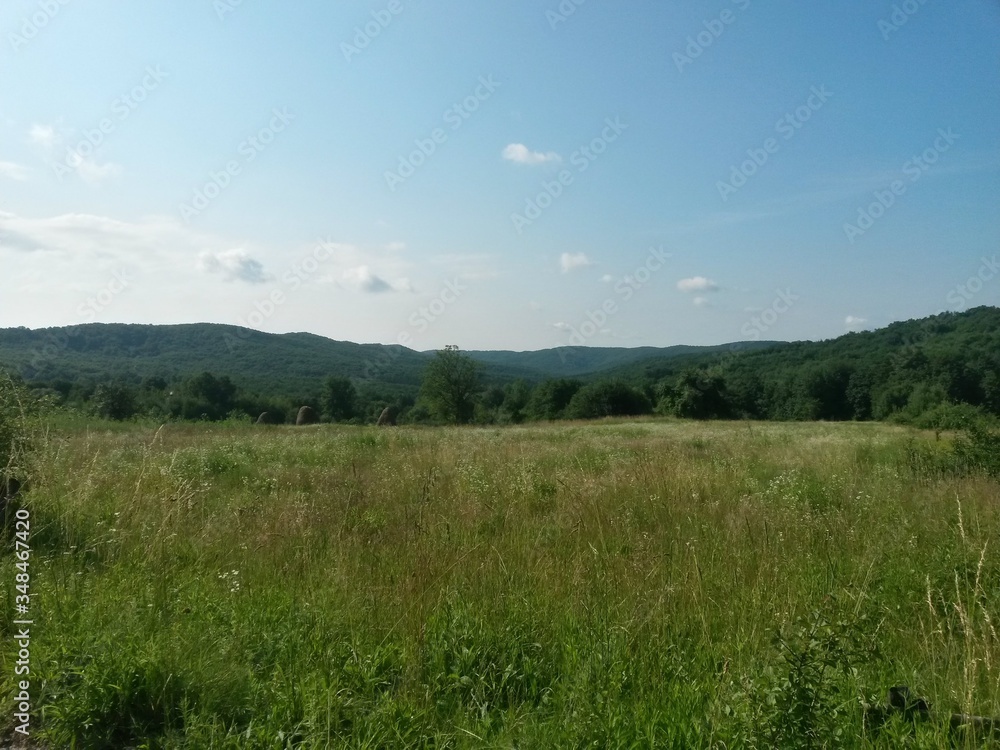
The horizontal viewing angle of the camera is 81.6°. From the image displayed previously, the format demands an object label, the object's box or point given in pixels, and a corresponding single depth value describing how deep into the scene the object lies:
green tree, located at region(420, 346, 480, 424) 66.38
